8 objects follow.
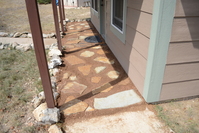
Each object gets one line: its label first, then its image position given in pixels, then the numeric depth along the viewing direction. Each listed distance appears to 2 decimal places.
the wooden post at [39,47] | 1.65
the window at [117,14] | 3.41
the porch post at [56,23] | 3.90
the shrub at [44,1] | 18.12
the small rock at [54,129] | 1.79
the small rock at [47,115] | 1.92
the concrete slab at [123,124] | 1.85
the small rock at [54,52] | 4.01
